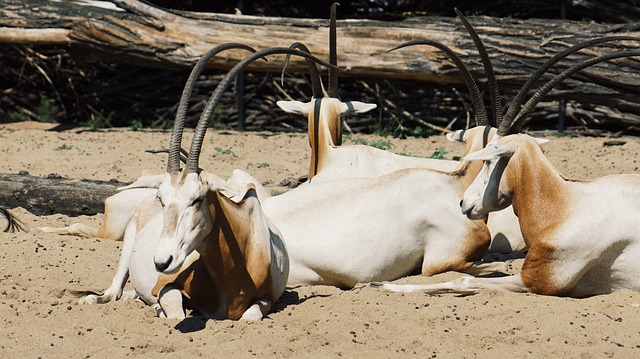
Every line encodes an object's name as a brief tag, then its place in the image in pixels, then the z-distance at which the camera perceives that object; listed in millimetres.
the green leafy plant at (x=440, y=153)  18167
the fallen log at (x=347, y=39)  19440
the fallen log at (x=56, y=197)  14735
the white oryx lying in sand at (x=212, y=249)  8400
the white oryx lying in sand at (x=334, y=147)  13850
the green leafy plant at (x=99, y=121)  23819
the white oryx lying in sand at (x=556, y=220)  9588
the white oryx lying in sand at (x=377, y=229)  11024
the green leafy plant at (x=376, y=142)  20465
